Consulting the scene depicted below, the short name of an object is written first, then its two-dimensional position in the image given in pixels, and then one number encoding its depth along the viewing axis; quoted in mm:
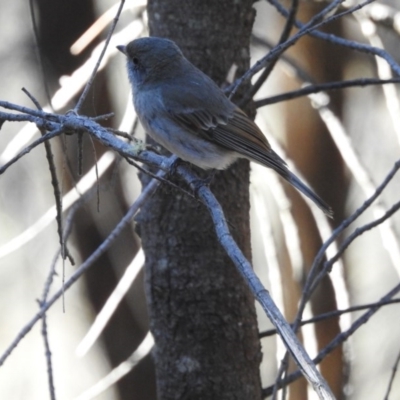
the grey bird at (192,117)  6613
